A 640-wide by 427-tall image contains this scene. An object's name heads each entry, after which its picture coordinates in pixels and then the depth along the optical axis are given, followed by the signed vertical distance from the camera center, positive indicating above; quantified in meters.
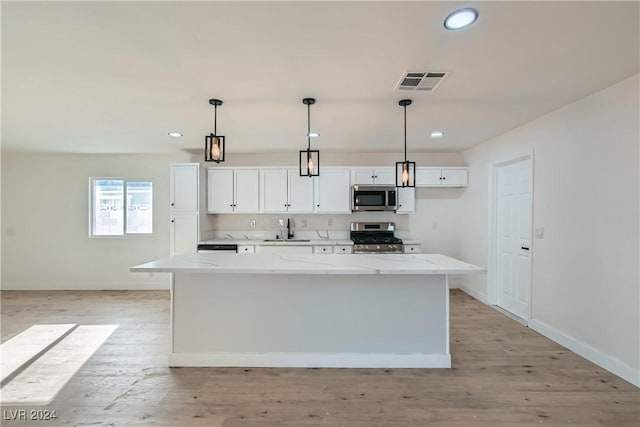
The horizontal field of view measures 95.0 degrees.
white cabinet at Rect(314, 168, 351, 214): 4.87 +0.39
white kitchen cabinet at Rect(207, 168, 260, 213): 4.88 +0.36
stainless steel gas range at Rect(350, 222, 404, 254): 4.84 -0.34
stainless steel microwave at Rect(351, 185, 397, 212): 4.79 +0.25
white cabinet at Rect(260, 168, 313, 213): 4.87 +0.39
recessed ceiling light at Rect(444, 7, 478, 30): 1.54 +1.06
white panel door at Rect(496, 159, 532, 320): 3.58 -0.29
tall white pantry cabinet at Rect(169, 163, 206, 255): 4.68 +0.09
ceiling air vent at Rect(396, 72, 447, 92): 2.23 +1.06
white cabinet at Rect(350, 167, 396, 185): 4.87 +0.63
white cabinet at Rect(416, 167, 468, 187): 4.89 +0.62
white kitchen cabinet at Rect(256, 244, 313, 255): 4.58 -0.57
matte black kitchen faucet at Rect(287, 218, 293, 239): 5.06 -0.31
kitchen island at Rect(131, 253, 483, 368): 2.56 -0.94
